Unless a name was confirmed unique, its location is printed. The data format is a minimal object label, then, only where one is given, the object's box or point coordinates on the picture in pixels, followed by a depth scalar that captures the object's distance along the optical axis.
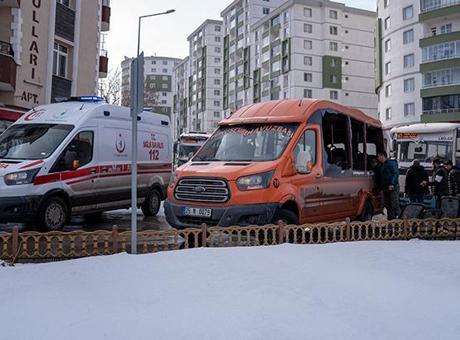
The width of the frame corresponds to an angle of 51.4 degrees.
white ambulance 8.75
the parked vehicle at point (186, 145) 27.81
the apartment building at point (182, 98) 112.06
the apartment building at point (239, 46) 79.81
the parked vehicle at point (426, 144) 17.19
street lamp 6.31
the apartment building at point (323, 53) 65.06
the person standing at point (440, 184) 12.39
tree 41.63
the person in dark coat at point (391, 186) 11.20
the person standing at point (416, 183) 12.90
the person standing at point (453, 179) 12.25
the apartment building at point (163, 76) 135.88
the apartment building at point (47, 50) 17.62
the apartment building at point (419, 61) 43.72
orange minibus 7.48
